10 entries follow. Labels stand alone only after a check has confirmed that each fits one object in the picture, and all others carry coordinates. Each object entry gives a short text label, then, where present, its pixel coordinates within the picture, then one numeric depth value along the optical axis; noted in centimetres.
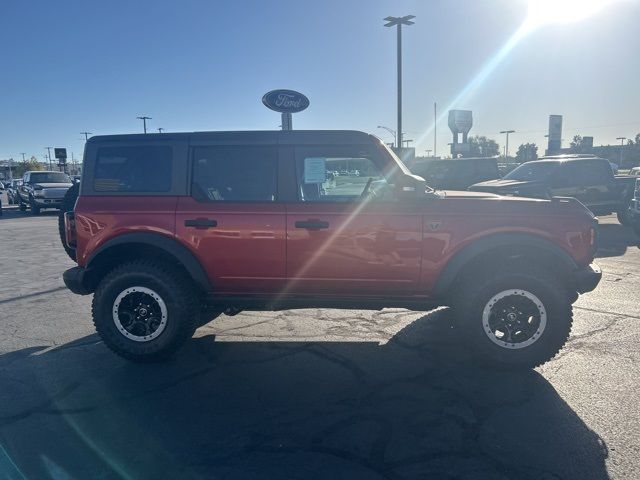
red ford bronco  404
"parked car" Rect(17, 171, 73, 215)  2055
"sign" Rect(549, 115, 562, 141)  5019
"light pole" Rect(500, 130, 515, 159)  8180
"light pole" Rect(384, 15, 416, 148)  2223
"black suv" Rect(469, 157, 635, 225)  1245
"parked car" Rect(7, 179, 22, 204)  2850
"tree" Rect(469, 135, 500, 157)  10750
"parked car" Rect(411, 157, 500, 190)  1639
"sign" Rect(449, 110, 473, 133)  3916
